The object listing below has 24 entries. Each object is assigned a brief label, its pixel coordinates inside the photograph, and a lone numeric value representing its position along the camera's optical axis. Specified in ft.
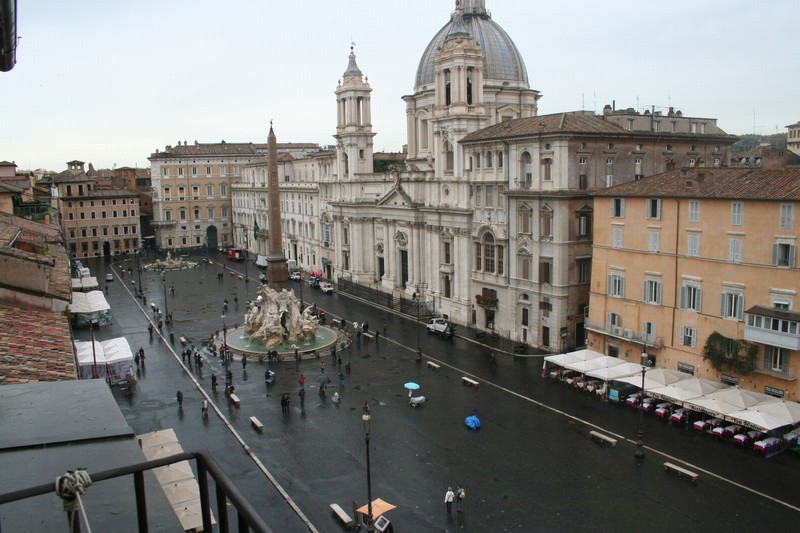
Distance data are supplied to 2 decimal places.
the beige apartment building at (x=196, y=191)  334.44
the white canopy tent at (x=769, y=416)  88.89
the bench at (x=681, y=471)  82.07
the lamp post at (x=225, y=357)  135.93
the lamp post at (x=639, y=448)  88.89
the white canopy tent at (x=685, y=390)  100.53
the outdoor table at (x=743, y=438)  92.32
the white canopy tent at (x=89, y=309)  165.58
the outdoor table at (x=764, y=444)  88.89
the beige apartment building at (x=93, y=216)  302.86
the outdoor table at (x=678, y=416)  100.94
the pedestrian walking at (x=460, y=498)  75.36
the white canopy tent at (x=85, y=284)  198.10
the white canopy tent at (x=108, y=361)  120.26
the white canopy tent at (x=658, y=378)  106.32
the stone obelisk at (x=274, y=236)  158.51
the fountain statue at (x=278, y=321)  150.00
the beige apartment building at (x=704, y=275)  99.30
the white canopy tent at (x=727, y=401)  94.38
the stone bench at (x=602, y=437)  93.91
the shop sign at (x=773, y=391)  100.19
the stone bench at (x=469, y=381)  120.89
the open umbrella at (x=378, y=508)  73.87
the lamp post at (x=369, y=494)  70.93
